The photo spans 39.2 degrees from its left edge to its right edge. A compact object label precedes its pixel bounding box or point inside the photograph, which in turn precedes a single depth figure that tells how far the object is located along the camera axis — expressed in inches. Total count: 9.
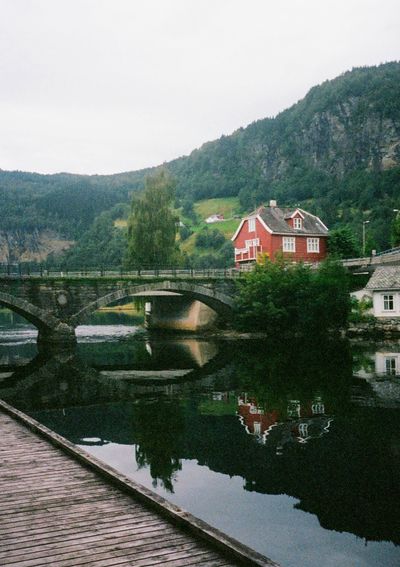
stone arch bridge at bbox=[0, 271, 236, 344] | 1889.8
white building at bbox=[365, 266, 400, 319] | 1958.7
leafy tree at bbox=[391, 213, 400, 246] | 3179.1
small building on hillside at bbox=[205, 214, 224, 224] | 7327.8
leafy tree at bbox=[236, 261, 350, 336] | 1995.6
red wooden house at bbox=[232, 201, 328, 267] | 2618.1
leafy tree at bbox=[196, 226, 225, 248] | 6210.6
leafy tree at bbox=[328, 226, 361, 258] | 2753.4
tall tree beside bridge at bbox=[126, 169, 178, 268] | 2573.8
